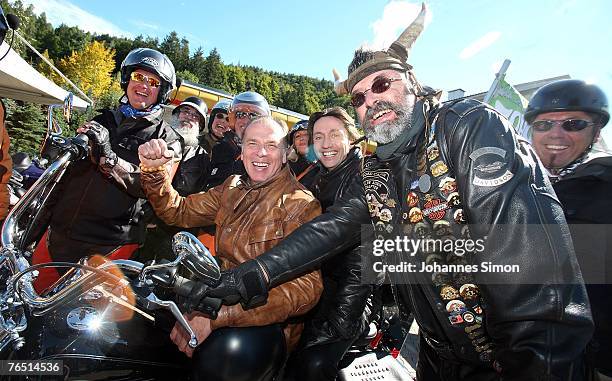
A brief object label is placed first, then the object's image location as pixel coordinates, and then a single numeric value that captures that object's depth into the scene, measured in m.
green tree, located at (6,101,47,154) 14.93
